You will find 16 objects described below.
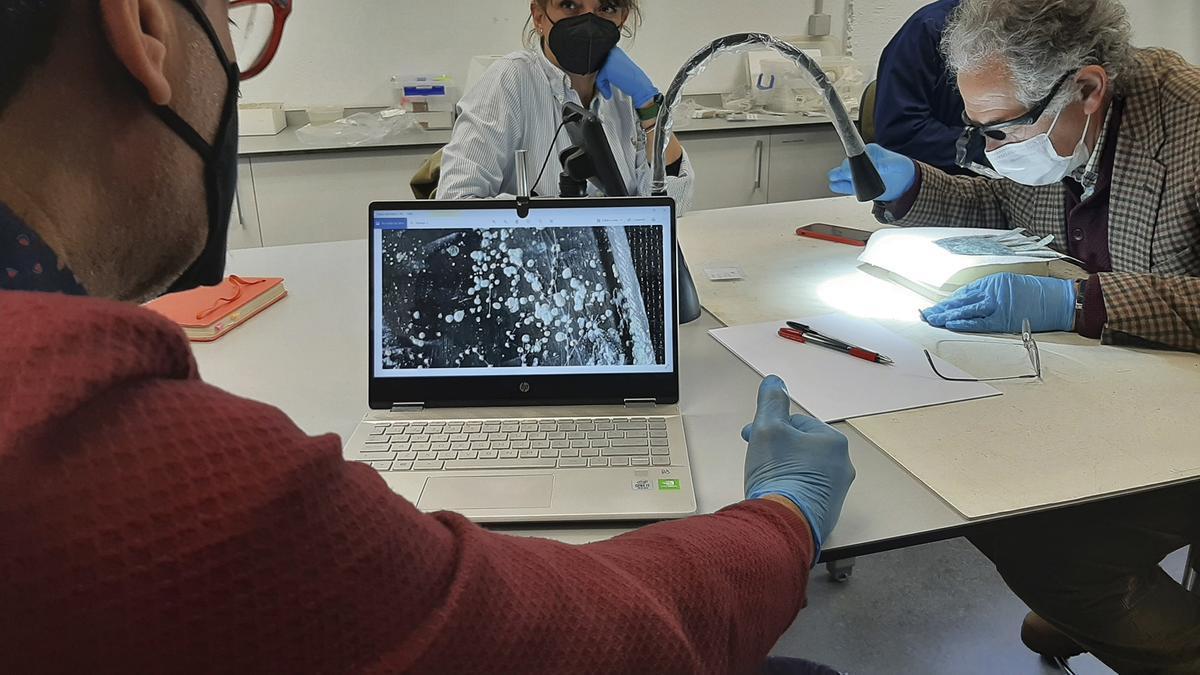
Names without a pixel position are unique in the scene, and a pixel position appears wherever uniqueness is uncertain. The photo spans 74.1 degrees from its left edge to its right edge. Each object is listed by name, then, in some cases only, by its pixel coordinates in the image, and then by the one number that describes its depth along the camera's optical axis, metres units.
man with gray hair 1.14
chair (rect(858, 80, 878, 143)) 2.90
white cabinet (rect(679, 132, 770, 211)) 3.36
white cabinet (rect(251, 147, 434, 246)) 3.06
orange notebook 1.30
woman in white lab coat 1.83
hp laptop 1.06
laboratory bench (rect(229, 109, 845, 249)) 3.05
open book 1.48
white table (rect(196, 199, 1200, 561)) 0.83
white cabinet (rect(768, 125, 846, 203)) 3.46
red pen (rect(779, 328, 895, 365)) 1.16
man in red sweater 0.34
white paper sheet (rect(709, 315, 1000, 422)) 1.05
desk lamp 1.32
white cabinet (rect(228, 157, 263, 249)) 3.01
